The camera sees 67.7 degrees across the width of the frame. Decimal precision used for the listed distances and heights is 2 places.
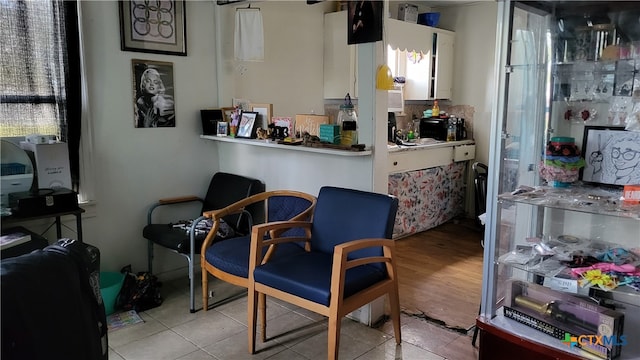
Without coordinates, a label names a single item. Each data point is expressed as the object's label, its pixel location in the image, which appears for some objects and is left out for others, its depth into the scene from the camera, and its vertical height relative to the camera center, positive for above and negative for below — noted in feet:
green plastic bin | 9.73 -3.69
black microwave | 16.60 -0.56
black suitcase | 4.05 -1.78
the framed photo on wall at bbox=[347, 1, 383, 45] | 8.61 +1.63
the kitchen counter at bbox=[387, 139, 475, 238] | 14.33 -2.23
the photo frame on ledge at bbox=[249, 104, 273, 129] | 11.00 -0.08
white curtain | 9.96 -0.88
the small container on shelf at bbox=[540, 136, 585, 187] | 6.76 -0.68
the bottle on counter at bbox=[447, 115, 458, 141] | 16.74 -0.60
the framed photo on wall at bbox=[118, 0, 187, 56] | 10.43 +1.87
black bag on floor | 10.01 -3.86
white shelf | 8.95 -0.75
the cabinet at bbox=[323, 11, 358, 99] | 15.05 +1.65
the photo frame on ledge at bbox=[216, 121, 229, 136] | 11.61 -0.43
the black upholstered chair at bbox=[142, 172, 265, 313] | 9.98 -2.46
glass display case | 6.35 -1.05
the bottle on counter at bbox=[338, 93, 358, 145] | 9.57 -0.40
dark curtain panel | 9.65 +0.53
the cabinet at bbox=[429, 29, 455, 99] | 17.07 +1.73
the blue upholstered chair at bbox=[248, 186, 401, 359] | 7.27 -2.59
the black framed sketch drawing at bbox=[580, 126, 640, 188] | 6.42 -0.59
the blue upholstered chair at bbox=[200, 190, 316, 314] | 9.07 -2.69
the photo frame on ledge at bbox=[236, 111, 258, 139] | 11.10 -0.34
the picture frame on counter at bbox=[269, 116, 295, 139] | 10.67 -0.38
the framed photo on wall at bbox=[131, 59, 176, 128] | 10.76 +0.36
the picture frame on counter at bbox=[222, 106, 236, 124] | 11.96 -0.07
